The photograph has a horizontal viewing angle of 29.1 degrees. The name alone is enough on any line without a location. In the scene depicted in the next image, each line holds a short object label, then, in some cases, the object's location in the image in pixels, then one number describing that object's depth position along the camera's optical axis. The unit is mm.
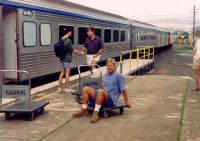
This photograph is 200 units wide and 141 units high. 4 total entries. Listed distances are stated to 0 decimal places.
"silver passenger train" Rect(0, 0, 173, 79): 10984
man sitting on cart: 7074
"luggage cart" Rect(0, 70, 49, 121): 6824
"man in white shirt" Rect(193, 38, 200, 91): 10719
